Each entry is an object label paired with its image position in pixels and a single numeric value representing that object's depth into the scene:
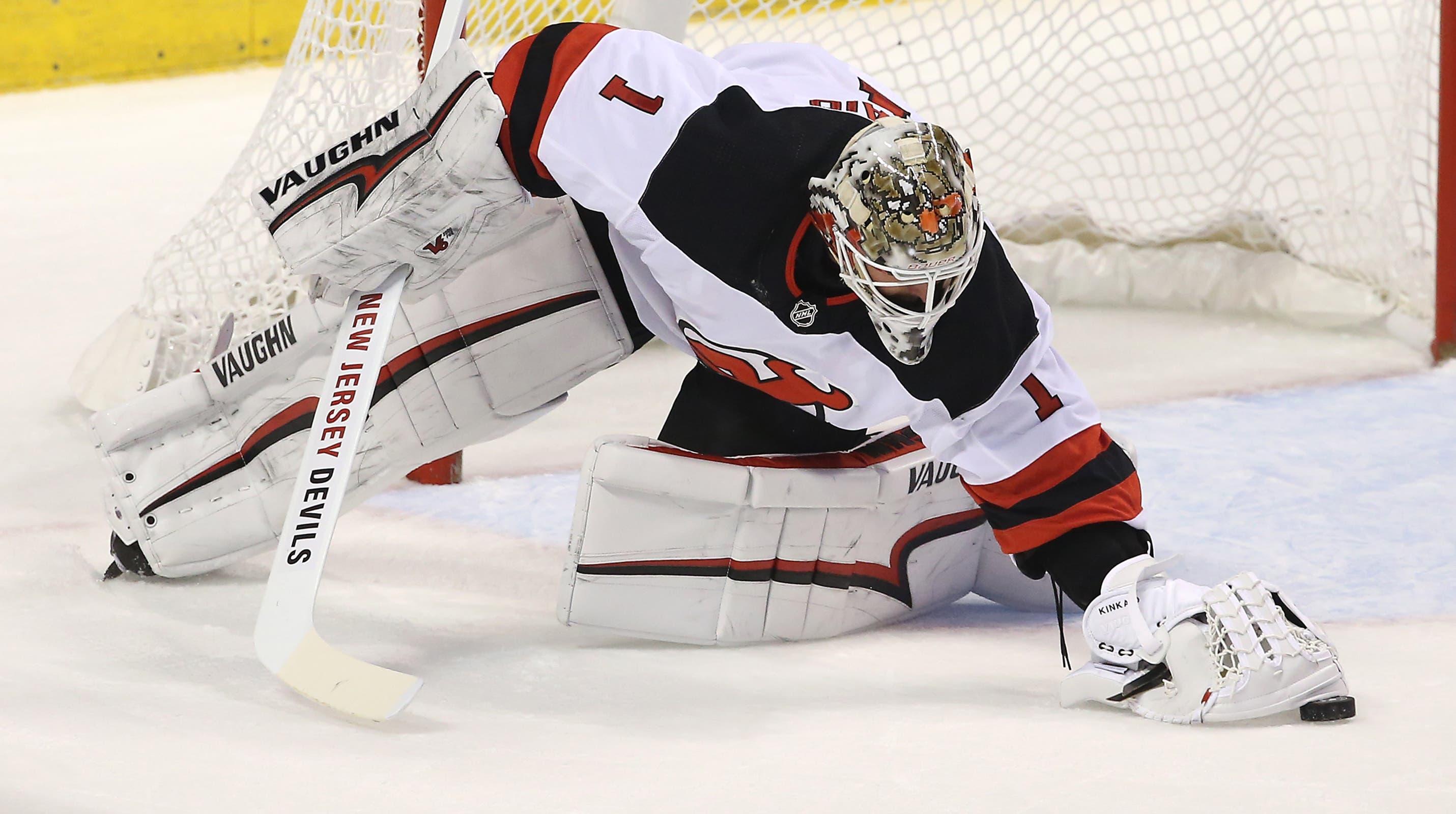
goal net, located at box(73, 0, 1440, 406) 18.15
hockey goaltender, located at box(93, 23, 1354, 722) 16.43
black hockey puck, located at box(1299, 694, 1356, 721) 16.40
